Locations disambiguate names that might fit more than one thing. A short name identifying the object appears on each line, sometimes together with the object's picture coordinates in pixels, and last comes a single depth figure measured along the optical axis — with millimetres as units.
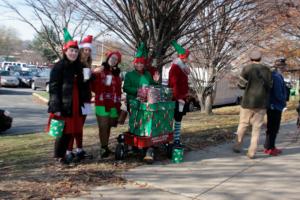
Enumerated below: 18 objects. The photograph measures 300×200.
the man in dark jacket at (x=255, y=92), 6660
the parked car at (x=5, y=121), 12234
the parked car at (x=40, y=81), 33984
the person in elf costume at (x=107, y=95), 6127
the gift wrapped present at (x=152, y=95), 5945
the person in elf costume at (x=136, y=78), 6234
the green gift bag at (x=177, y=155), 6238
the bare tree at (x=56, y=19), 7870
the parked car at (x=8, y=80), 35625
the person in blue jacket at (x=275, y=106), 7160
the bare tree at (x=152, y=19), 6863
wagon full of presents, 6000
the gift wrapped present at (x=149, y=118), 6016
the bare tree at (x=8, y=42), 79356
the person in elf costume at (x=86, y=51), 5938
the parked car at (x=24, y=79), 37312
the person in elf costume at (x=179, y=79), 6484
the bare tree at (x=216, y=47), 7754
